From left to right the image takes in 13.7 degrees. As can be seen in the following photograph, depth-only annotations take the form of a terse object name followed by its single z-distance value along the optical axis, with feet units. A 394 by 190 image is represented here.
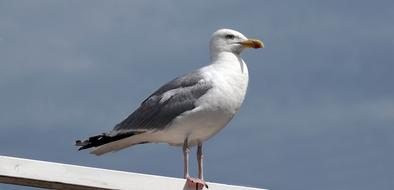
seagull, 44.24
